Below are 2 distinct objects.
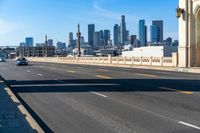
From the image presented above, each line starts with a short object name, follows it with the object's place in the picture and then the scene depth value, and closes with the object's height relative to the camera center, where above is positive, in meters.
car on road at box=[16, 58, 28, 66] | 73.75 -1.51
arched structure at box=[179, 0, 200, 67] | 44.84 +1.60
